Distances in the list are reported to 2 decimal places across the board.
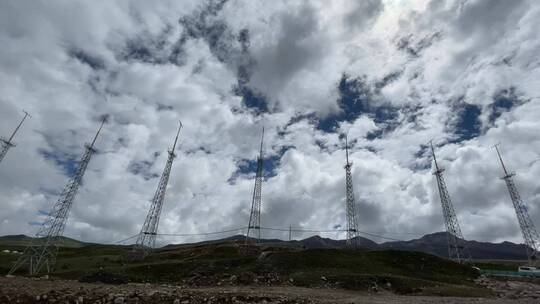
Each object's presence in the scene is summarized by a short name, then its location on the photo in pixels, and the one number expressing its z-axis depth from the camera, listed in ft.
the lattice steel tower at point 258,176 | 275.18
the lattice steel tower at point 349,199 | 278.05
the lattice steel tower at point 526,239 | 339.65
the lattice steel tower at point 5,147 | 232.32
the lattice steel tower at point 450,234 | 309.83
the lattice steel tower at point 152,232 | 241.14
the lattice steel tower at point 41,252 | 191.40
